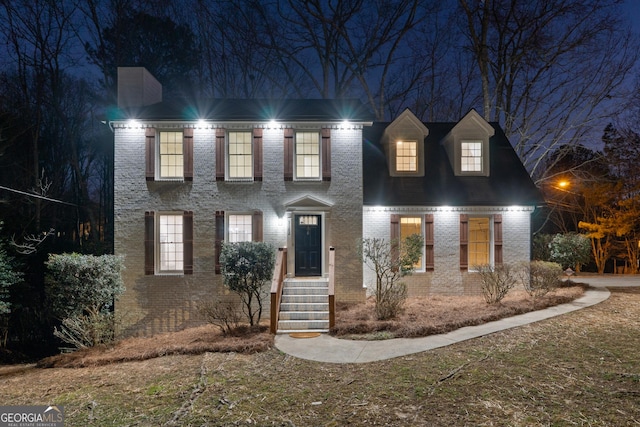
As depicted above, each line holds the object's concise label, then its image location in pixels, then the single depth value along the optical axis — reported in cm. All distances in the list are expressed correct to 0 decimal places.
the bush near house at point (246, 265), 1125
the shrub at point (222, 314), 1065
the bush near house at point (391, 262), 1116
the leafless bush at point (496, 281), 1197
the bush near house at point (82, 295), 1082
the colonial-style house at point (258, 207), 1328
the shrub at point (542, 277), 1214
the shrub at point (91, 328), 1058
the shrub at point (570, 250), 1540
